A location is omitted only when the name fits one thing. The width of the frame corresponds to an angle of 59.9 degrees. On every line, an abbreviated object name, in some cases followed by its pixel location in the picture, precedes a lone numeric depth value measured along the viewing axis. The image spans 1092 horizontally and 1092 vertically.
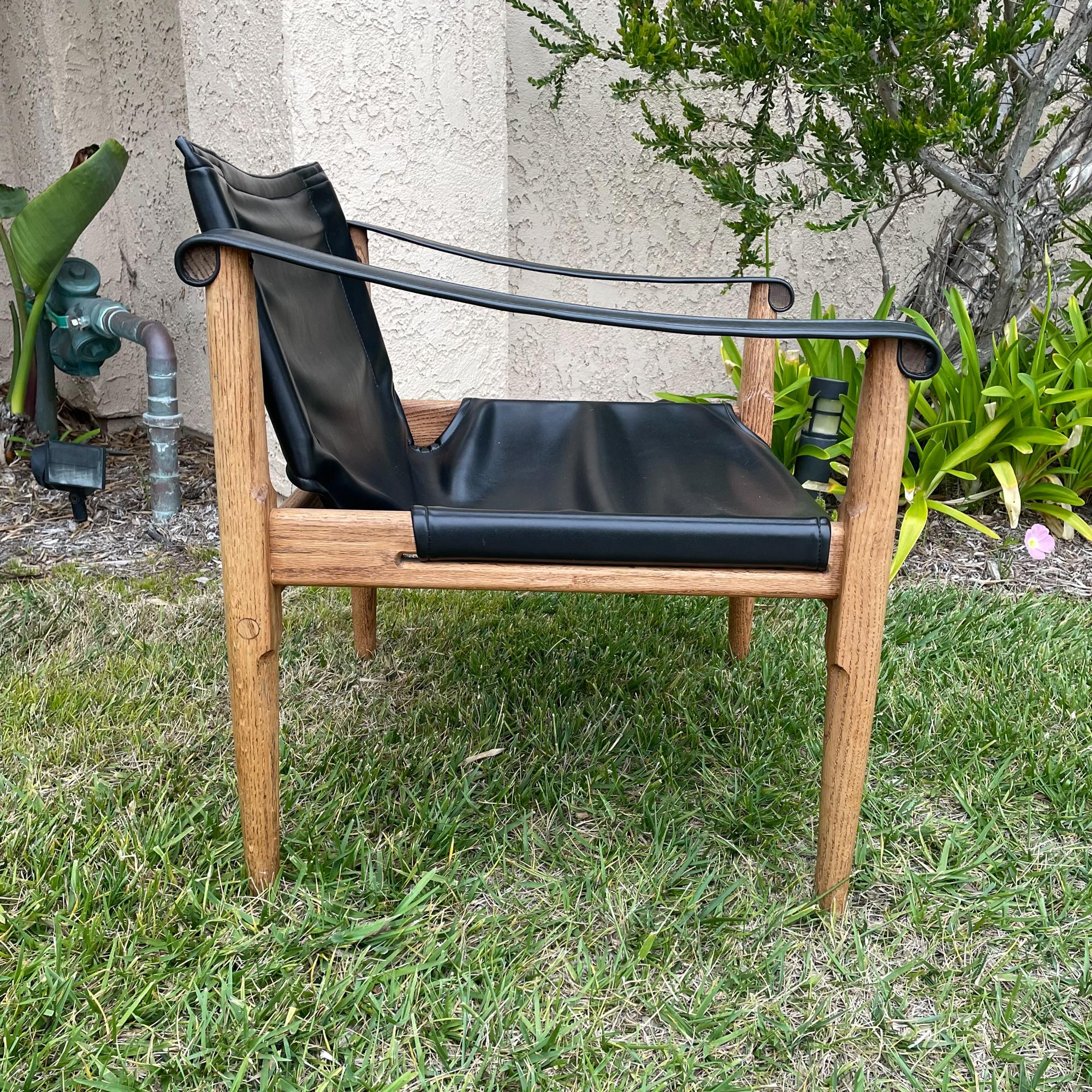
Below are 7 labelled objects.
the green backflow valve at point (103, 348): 2.37
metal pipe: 2.37
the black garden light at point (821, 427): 2.46
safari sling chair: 1.05
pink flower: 2.38
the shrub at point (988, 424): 2.38
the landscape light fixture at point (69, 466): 2.34
